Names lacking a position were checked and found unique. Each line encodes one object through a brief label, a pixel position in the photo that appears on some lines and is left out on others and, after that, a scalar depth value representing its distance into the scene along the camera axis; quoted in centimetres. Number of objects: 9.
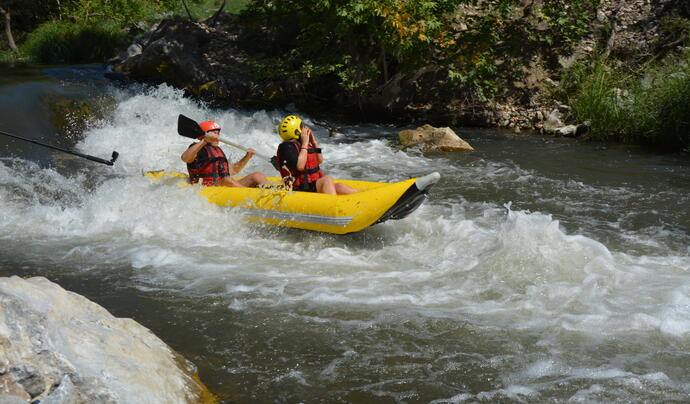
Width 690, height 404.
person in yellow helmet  1097
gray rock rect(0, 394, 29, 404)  405
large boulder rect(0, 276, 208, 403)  432
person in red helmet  1230
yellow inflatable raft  1005
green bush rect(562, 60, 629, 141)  1831
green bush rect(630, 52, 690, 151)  1680
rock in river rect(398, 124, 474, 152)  1798
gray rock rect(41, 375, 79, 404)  429
